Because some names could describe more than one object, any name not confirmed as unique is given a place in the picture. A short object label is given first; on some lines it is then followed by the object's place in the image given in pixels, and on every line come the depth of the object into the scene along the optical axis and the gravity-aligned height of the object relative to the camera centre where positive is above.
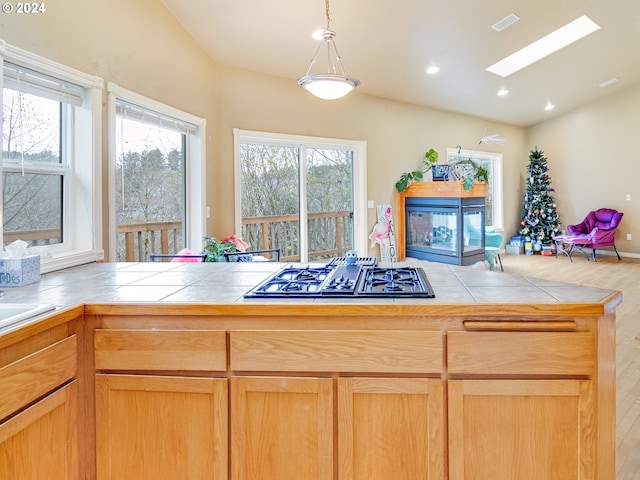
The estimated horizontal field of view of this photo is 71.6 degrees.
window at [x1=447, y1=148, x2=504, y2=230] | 8.75 +0.87
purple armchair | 7.97 +0.07
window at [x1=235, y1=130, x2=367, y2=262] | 4.96 +0.51
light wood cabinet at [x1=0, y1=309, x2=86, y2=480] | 1.21 -0.49
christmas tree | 8.86 +0.55
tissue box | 1.82 -0.14
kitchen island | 1.41 -0.50
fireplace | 6.10 +0.10
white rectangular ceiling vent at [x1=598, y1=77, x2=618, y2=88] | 7.12 +2.48
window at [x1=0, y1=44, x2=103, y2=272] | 2.20 +0.44
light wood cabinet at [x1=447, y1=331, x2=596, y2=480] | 1.41 -0.55
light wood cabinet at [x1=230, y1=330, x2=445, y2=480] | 1.44 -0.56
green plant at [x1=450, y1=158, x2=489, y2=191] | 6.25 +0.89
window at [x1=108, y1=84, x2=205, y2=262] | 3.05 +0.48
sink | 1.35 -0.23
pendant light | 2.69 +0.94
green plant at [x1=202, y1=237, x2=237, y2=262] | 3.62 -0.11
